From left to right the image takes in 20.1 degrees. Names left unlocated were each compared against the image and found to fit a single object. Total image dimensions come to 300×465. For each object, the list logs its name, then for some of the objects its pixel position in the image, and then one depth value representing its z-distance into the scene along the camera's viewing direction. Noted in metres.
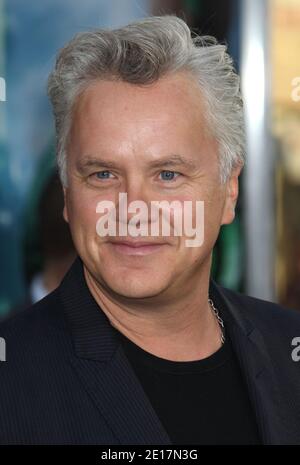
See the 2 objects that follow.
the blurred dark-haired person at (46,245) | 4.40
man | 2.01
